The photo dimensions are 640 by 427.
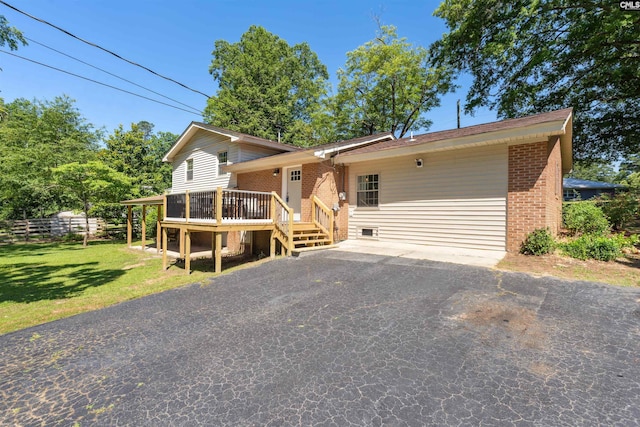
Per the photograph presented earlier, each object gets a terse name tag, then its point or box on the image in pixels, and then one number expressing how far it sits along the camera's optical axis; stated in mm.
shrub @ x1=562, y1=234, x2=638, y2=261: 6312
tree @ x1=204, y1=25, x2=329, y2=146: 29297
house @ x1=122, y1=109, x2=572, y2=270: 7289
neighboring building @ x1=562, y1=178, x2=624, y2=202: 22562
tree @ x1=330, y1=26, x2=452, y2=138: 22484
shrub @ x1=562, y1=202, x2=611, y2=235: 8552
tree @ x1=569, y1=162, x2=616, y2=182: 64250
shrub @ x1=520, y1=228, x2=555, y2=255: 6770
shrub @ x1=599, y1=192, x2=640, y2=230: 10695
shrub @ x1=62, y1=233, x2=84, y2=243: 18906
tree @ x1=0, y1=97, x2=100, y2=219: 17484
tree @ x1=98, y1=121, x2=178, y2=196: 20797
